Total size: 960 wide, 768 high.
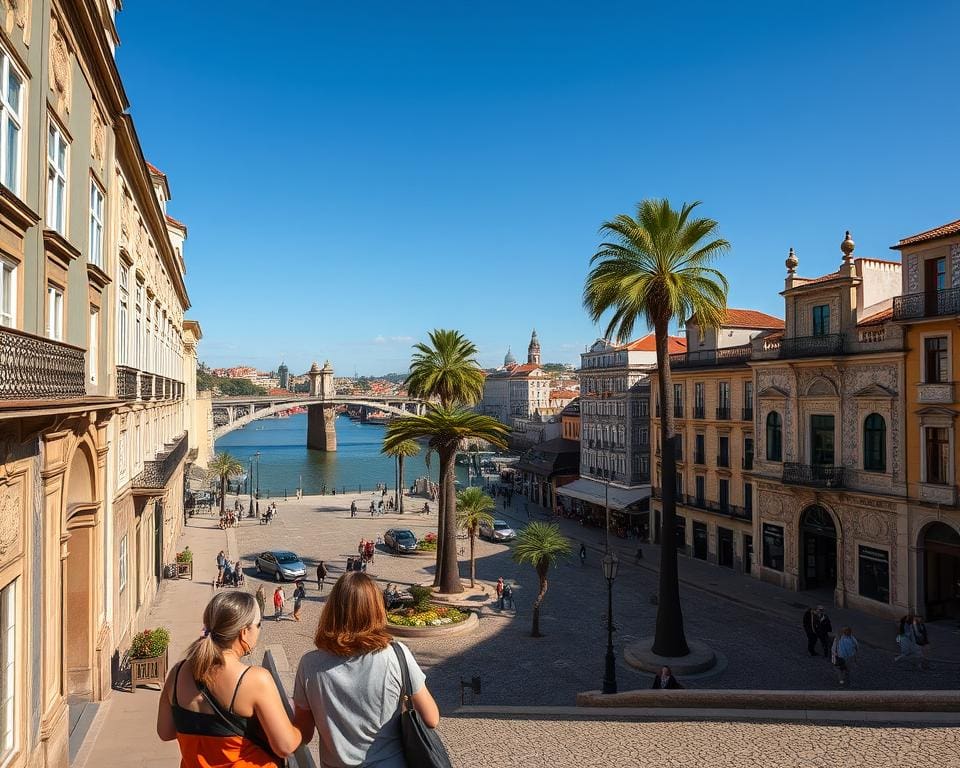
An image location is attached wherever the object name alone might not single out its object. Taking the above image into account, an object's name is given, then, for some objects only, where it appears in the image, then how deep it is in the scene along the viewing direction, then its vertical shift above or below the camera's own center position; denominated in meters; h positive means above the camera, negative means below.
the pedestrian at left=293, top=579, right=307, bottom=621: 26.02 -7.28
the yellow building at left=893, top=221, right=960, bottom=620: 23.31 -0.40
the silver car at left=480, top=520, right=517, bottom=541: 42.03 -7.75
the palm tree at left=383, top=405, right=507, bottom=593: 28.47 -1.57
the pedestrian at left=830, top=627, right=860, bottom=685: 18.55 -6.62
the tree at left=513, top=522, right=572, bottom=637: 23.73 -4.96
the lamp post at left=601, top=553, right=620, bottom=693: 17.69 -6.26
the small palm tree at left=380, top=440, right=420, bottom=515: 39.84 -3.39
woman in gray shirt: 3.71 -1.50
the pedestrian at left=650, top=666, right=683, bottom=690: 16.95 -6.66
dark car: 38.66 -7.58
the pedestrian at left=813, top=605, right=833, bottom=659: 21.14 -6.82
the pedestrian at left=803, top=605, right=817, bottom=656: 21.48 -7.00
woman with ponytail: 3.73 -1.58
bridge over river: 105.00 -0.39
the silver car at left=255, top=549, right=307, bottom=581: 31.30 -7.25
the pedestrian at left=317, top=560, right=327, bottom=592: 30.50 -7.34
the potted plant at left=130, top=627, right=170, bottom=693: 16.08 -5.84
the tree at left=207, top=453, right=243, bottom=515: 54.66 -5.10
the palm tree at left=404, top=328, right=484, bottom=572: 31.52 +1.38
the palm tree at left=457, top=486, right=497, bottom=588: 30.67 -4.81
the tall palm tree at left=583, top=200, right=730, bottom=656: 21.00 +3.64
